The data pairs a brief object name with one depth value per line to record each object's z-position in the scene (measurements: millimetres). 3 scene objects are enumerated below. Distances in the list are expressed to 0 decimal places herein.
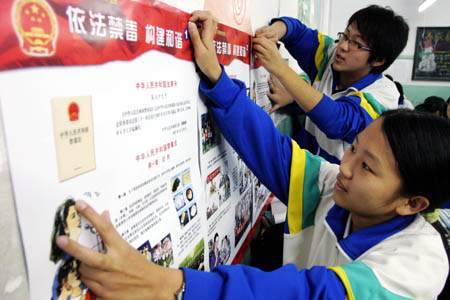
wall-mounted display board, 287
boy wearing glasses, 935
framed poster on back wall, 4715
